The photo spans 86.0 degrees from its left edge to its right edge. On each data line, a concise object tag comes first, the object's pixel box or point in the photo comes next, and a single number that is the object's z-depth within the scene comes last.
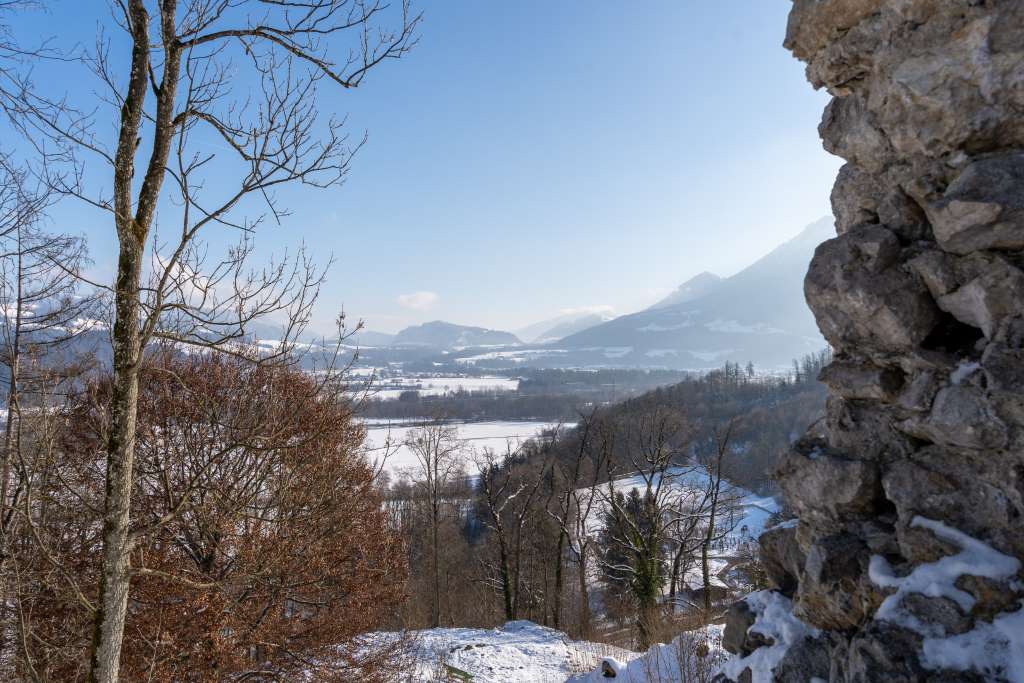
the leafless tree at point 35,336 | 4.54
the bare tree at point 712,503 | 19.44
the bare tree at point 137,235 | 3.66
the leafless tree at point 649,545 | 18.30
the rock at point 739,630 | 4.68
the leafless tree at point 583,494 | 20.61
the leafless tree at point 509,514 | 20.59
